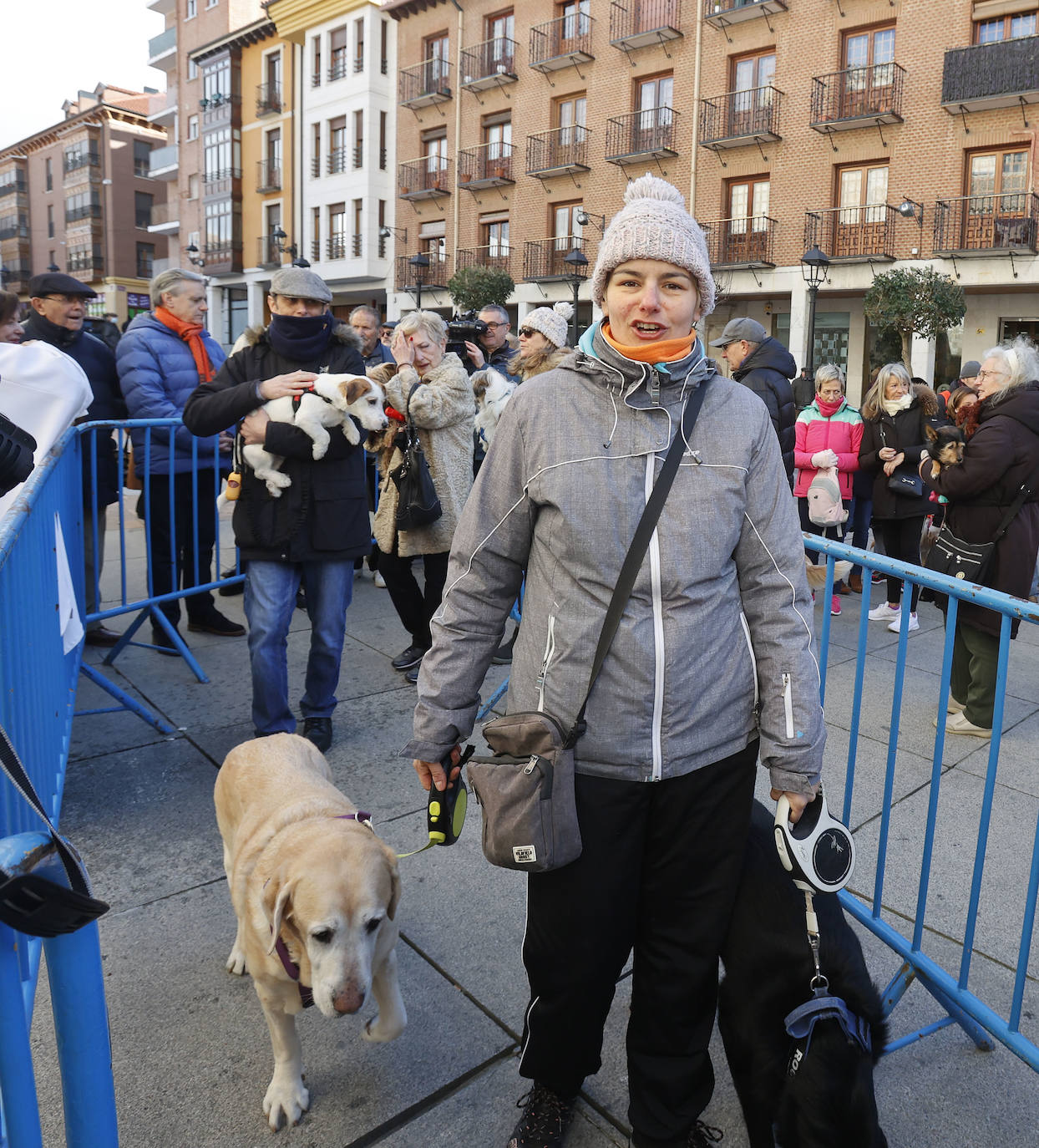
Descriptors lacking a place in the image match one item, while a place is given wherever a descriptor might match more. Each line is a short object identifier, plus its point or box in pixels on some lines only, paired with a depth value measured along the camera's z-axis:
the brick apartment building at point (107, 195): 53.06
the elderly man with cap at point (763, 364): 6.51
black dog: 1.73
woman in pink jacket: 7.70
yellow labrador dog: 2.08
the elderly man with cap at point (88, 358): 5.56
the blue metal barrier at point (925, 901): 2.19
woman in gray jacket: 1.91
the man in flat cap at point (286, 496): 4.02
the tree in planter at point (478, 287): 28.33
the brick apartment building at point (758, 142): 22.28
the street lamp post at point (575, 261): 20.27
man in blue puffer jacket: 5.53
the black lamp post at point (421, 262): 23.37
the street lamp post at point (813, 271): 19.98
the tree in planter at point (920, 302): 20.77
